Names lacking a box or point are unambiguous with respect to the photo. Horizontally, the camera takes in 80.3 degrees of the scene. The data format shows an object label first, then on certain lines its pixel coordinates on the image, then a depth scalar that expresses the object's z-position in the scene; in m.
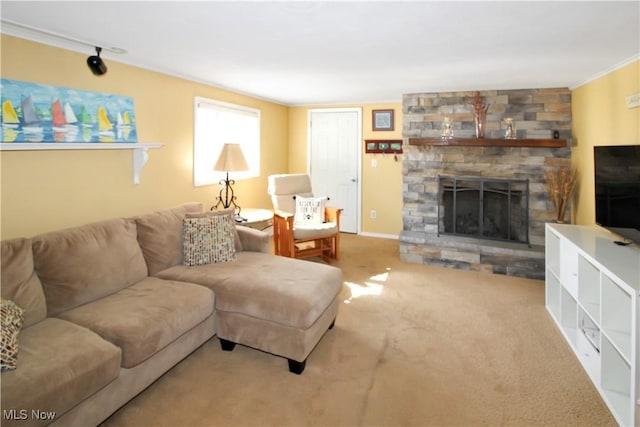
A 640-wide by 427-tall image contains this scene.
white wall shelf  2.31
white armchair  4.29
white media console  1.80
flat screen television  2.35
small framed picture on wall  5.54
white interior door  5.83
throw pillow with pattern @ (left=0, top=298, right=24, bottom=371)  1.56
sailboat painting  2.35
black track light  2.72
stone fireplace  4.19
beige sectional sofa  1.63
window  4.09
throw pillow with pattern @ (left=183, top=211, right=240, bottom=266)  2.94
